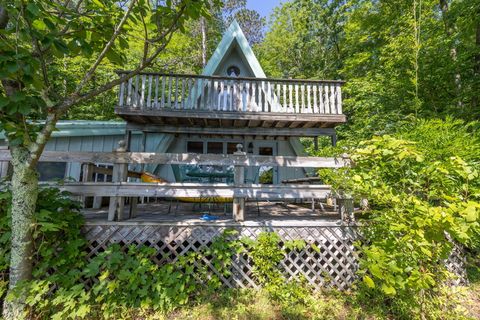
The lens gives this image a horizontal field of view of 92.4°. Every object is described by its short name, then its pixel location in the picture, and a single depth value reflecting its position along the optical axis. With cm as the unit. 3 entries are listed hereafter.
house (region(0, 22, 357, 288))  333
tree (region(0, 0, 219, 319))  210
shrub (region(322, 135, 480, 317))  214
